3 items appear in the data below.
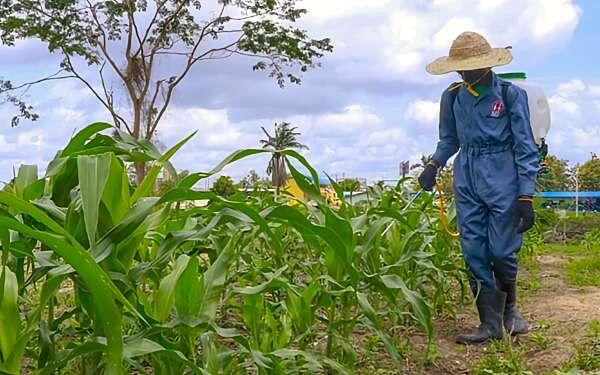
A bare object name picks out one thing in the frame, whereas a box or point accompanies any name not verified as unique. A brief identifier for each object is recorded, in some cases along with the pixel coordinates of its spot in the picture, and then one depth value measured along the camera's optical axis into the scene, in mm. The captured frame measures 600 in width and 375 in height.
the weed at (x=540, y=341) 3691
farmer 3727
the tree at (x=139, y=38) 18297
